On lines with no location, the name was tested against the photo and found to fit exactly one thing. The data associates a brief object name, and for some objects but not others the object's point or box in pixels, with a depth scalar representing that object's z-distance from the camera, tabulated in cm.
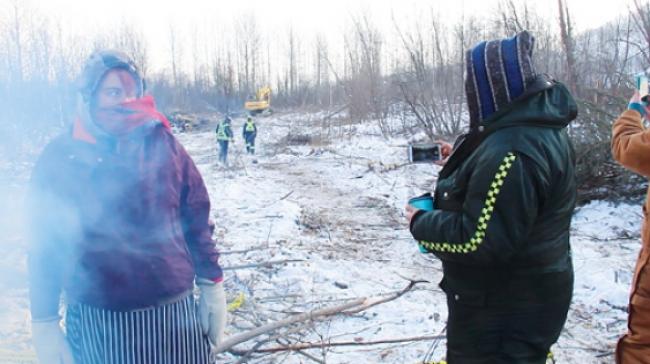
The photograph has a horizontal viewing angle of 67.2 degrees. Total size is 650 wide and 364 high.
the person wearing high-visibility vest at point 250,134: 1716
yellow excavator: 3453
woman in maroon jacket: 173
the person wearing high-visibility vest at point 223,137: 1423
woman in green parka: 154
